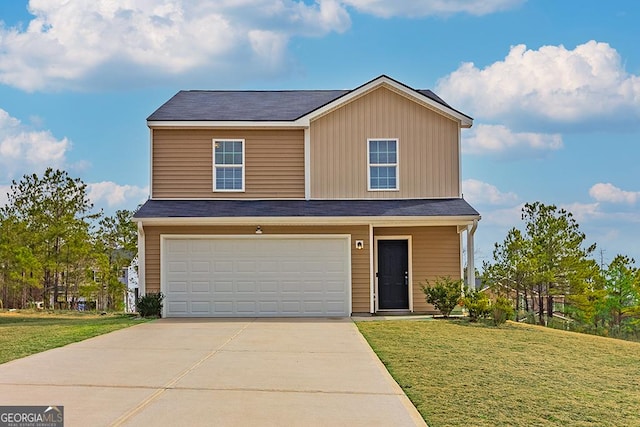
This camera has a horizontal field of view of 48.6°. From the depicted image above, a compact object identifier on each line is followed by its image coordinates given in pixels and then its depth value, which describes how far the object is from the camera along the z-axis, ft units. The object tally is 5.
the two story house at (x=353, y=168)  65.00
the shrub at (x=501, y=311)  55.36
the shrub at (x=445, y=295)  58.95
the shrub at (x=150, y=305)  60.54
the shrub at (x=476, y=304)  56.54
